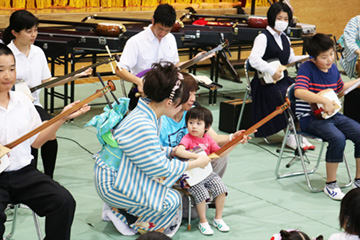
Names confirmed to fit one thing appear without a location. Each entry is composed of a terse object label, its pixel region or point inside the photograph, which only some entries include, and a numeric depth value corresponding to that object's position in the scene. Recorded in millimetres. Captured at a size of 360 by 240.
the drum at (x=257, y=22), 13516
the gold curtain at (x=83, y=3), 15219
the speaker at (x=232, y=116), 11234
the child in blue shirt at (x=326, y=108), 8359
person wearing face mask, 10344
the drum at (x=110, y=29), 11459
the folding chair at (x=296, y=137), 8548
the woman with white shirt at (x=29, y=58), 7914
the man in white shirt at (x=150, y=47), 9070
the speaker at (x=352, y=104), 10711
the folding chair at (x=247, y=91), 10594
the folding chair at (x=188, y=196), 7082
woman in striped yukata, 6191
